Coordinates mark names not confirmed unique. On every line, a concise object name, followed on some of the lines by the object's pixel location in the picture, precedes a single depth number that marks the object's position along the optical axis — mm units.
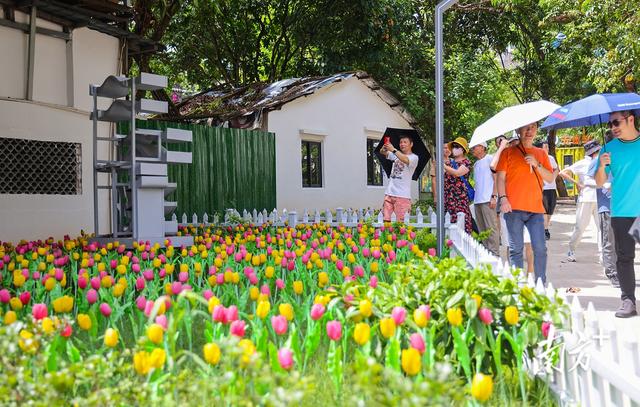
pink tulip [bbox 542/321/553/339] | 3072
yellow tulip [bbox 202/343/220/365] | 2324
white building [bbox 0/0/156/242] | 10312
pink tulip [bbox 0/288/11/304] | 3539
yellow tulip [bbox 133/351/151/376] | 2275
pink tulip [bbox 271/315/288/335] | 2689
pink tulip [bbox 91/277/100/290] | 3919
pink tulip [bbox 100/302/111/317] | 3285
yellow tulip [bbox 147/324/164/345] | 2451
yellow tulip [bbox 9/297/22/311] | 3295
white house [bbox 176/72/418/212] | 17109
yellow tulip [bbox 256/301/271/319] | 2795
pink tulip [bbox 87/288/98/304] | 3568
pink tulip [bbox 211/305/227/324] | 2748
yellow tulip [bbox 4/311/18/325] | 2820
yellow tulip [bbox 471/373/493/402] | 2072
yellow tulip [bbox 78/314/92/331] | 2877
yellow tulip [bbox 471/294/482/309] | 3008
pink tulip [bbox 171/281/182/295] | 3657
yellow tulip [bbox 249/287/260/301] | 3438
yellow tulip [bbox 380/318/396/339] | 2617
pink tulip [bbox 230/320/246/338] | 2625
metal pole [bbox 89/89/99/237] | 8898
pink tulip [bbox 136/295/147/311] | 3328
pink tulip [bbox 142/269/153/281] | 4484
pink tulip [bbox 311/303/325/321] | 2877
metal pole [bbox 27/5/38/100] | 10469
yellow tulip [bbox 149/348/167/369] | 2305
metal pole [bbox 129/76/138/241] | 8477
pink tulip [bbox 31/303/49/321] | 2904
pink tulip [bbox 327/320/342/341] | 2664
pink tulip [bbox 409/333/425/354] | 2461
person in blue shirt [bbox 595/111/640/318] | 5816
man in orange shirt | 6586
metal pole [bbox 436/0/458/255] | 6621
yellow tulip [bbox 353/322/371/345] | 2527
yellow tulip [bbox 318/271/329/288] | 4180
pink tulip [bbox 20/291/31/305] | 3602
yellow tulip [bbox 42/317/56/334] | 2572
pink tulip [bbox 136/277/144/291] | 3982
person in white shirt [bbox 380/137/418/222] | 9188
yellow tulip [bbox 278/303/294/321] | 2859
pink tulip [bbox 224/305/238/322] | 2814
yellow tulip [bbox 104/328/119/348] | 2496
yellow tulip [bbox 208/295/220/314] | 2928
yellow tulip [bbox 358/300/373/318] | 2822
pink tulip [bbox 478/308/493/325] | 2895
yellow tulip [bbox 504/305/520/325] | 2811
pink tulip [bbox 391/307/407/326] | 2766
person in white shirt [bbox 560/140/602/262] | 9492
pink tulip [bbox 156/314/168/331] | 2682
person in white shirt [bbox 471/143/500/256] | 9477
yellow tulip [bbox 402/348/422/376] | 2229
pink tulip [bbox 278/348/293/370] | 2271
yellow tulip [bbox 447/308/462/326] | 2771
